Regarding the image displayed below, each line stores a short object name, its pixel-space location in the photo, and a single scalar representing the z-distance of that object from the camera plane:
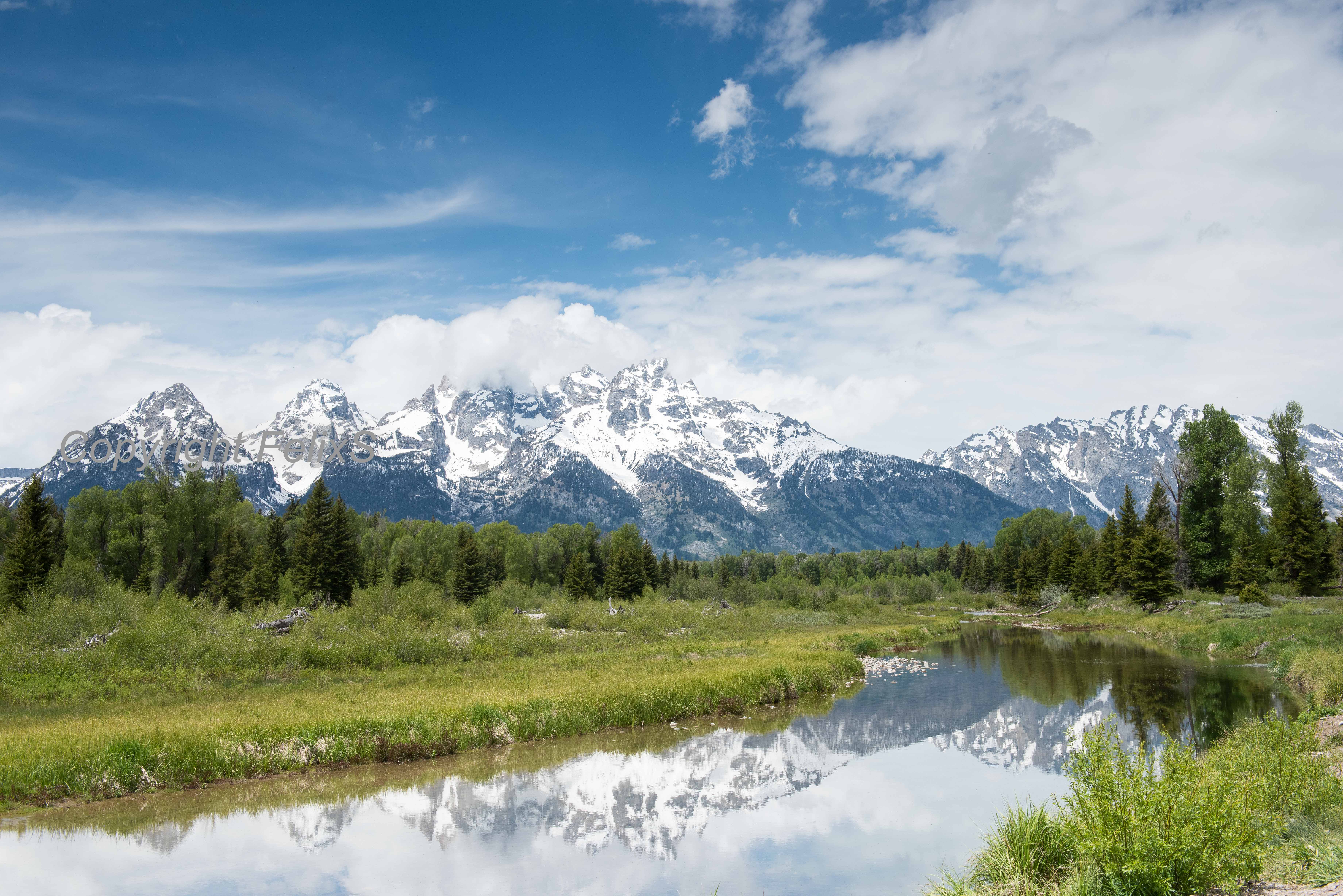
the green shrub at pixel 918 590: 121.56
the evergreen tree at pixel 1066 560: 96.00
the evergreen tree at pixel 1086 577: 85.44
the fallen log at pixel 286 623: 40.97
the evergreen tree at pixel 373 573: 81.00
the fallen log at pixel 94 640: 33.19
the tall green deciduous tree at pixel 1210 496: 70.69
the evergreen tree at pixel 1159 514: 79.94
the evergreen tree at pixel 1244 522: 62.03
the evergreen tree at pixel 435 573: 93.00
